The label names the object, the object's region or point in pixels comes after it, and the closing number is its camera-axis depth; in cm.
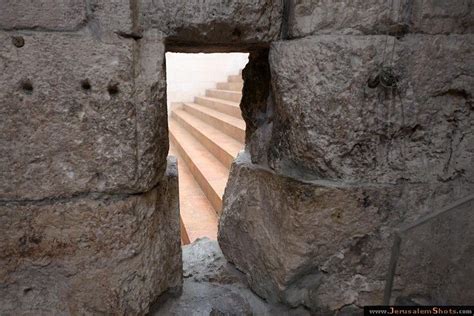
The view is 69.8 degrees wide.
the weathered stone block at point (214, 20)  71
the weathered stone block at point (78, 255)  73
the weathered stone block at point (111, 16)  66
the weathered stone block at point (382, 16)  73
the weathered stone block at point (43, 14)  64
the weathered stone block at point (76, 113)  66
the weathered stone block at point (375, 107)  74
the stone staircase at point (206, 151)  266
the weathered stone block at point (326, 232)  81
